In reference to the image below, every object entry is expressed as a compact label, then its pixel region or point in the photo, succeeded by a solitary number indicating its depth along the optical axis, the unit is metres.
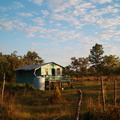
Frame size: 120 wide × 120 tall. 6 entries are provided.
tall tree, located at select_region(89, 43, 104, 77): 38.06
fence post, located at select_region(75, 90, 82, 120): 4.77
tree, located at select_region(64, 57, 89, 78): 48.05
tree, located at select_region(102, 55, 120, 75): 37.25
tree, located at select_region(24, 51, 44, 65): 51.50
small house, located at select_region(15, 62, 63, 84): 22.91
